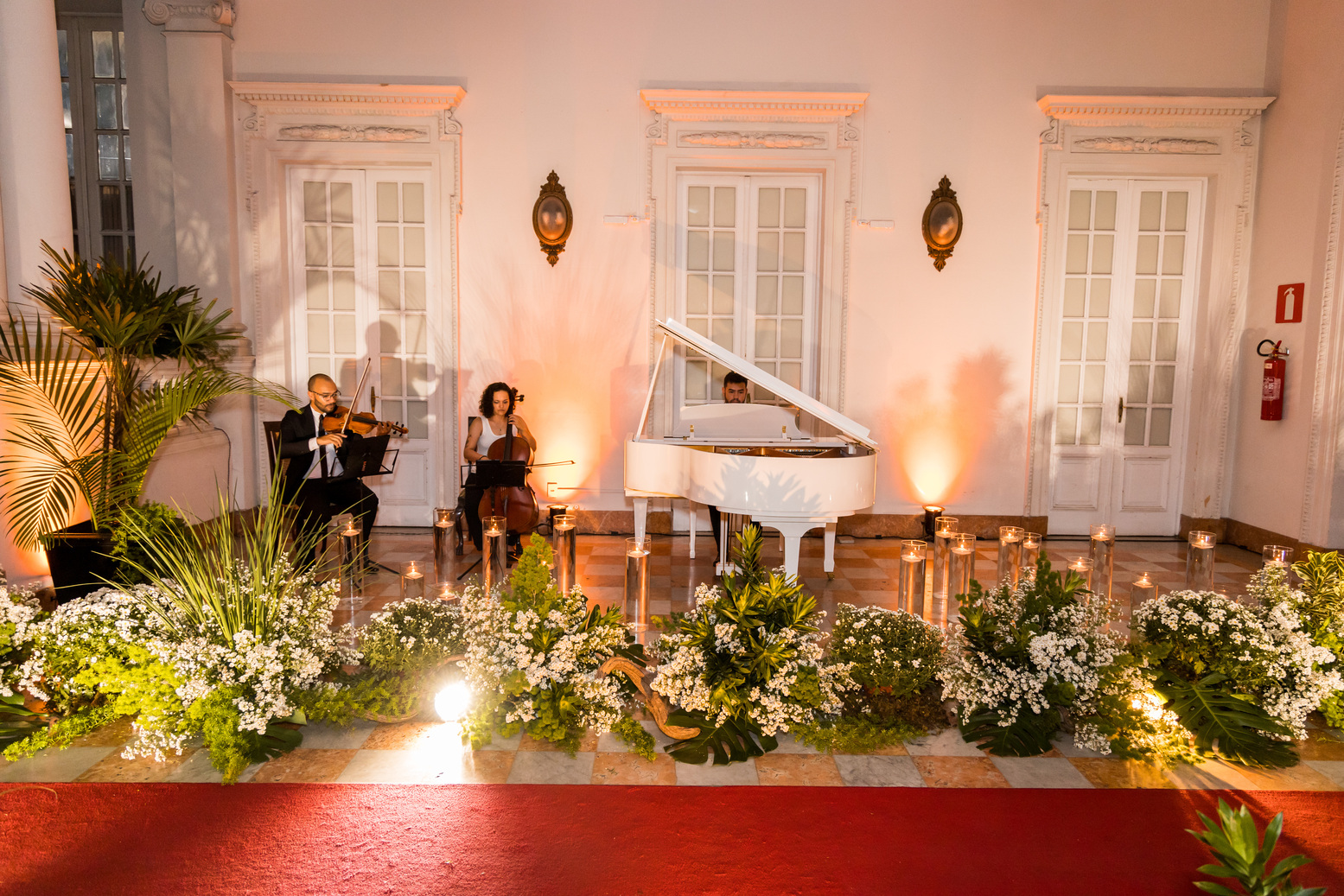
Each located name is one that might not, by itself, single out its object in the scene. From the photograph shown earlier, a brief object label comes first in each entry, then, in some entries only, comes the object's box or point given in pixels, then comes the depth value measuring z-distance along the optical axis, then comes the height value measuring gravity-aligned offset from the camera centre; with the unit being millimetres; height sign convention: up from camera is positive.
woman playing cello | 5844 -382
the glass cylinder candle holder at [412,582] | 3793 -1006
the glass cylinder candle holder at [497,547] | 4223 -943
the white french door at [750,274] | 6566 +837
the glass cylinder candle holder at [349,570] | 4168 -1169
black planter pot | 3932 -967
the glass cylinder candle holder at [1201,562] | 4301 -970
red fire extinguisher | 6051 -12
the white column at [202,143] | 6125 +1722
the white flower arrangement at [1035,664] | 3105 -1118
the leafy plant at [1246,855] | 1597 -946
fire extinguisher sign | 5957 +597
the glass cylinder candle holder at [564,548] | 4309 -951
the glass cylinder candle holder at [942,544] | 4469 -935
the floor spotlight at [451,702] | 3180 -1314
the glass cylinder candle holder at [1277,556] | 3615 -792
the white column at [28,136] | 4332 +1238
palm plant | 3986 -205
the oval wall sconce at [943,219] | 6336 +1257
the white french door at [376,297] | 6570 +592
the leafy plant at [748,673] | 3051 -1152
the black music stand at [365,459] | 4941 -558
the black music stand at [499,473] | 5359 -683
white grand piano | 4527 -524
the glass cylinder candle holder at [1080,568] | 3797 -885
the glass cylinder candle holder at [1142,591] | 3672 -956
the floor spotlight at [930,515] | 6539 -1113
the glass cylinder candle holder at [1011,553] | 4375 -950
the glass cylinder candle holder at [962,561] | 4129 -944
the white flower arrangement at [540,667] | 3062 -1137
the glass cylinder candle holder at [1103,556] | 4367 -958
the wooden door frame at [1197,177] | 6305 +1603
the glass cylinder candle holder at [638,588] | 3959 -1074
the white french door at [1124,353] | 6566 +231
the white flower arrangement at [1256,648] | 3084 -1036
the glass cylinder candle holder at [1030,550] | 4230 -906
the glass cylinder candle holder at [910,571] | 4109 -993
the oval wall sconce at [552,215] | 6277 +1221
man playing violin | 5090 -589
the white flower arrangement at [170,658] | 2896 -1094
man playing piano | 6039 -112
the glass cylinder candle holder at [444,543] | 4477 -992
